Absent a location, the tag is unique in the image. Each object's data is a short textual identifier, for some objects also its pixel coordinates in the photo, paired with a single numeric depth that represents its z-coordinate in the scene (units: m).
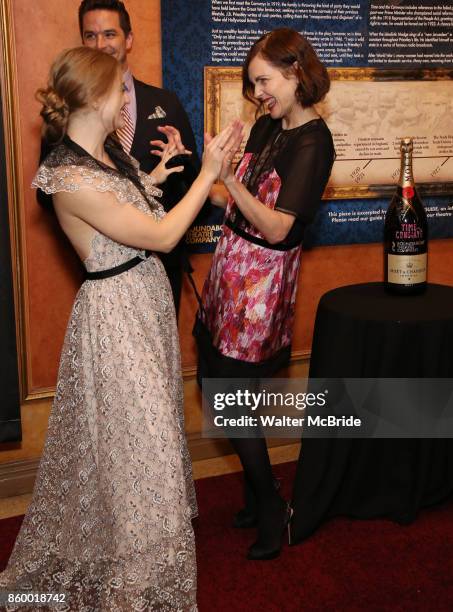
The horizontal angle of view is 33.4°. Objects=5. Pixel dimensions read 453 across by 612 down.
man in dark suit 2.75
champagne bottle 2.64
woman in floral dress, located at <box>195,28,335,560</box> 2.37
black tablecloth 2.57
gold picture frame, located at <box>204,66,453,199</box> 3.36
